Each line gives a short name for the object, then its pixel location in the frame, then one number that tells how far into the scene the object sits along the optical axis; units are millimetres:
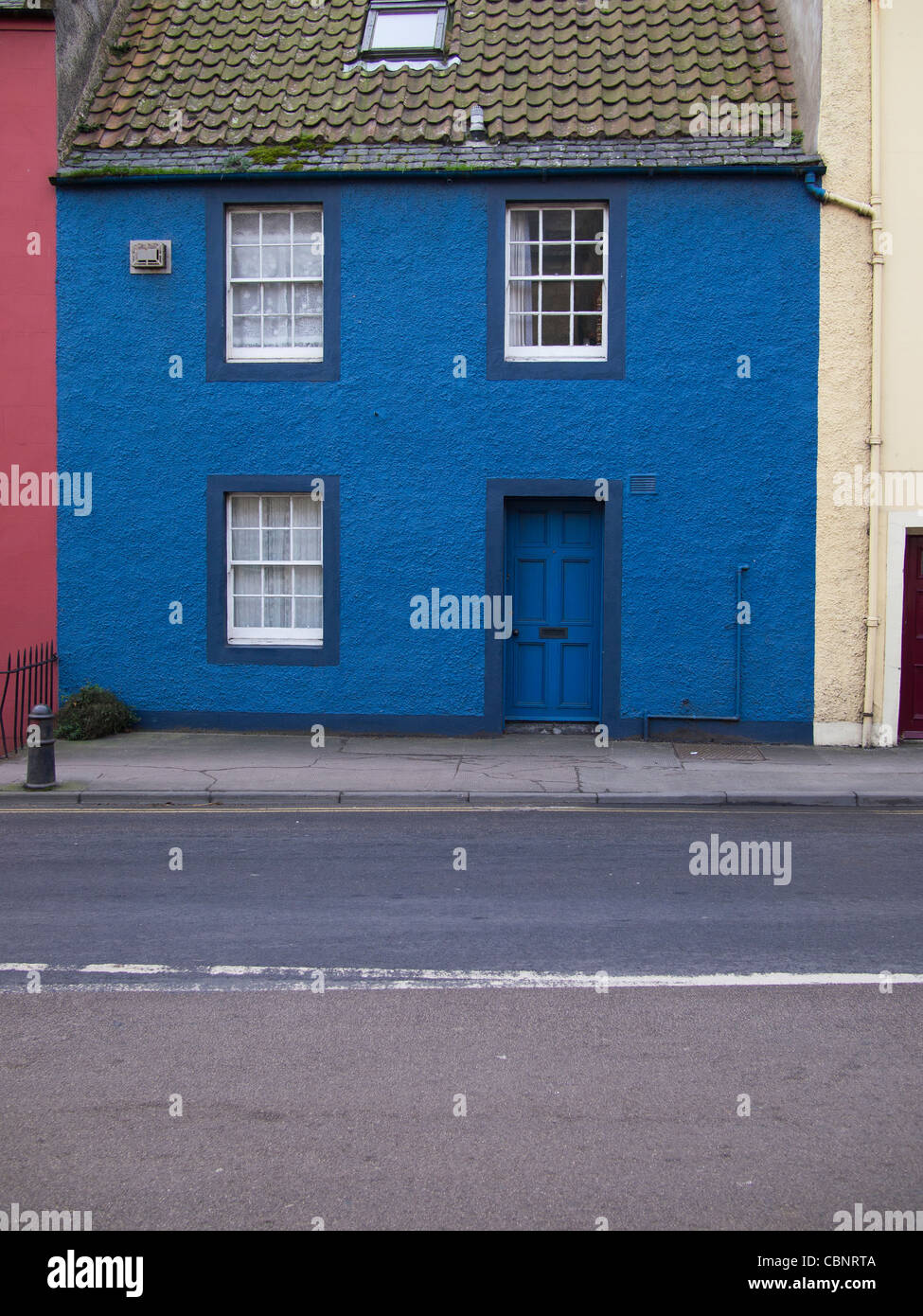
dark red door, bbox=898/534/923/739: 13922
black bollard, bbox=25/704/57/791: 11383
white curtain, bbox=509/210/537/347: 14117
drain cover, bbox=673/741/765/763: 13086
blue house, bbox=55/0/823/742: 13828
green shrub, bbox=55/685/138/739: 14039
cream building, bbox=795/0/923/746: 13641
